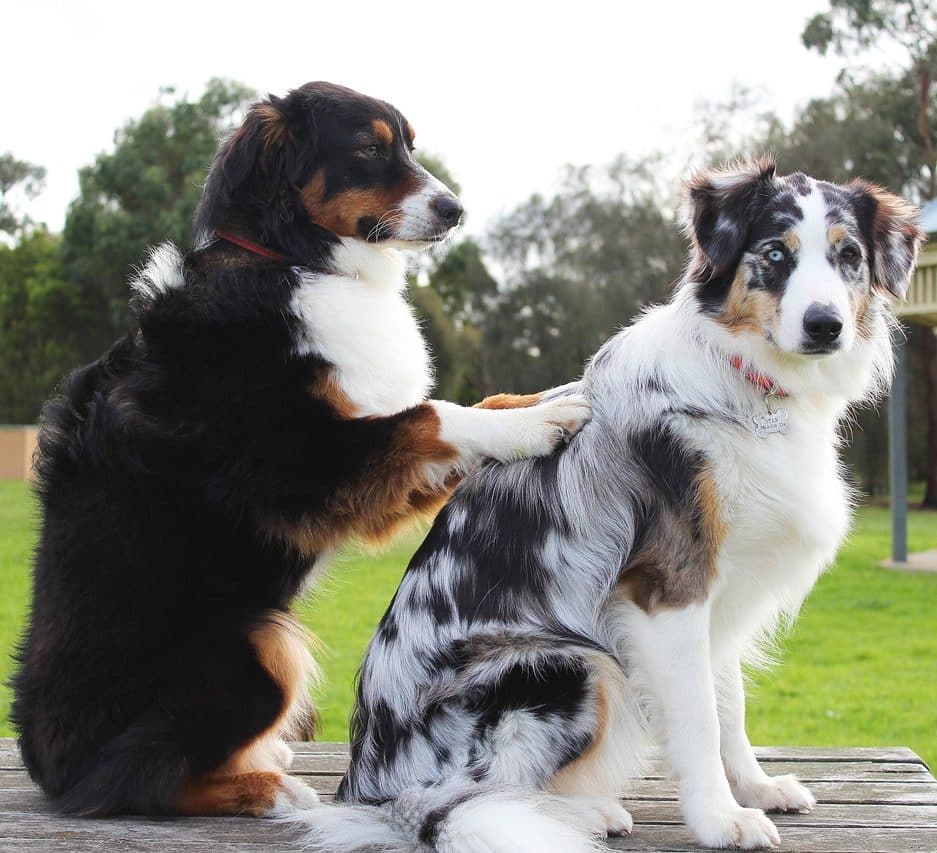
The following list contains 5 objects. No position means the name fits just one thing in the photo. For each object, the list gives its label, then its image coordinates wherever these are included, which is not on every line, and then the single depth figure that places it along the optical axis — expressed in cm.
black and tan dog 319
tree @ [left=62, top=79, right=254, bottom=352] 2950
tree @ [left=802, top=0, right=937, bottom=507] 2794
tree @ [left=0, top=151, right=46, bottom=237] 4881
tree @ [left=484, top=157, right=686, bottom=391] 2992
